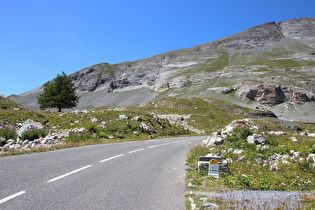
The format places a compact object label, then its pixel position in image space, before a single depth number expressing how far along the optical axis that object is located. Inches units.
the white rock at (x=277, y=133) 433.3
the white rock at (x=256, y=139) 364.9
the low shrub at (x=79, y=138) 580.3
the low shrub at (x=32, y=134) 530.3
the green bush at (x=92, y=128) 724.0
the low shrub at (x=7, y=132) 515.5
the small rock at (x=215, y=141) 457.1
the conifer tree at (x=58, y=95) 1515.7
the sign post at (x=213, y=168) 240.4
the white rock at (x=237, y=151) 345.7
